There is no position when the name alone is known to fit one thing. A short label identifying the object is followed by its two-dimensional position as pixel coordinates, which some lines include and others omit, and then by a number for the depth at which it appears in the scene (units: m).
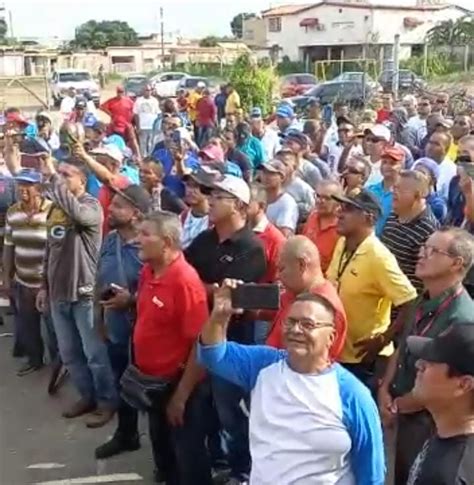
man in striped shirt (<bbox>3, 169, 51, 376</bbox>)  6.23
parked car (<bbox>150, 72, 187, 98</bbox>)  33.96
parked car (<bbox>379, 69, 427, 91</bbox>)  26.39
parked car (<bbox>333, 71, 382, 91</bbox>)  24.44
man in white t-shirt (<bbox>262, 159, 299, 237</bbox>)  6.06
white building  61.34
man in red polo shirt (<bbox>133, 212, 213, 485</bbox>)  4.20
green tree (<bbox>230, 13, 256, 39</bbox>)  93.85
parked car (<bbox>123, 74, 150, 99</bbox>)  30.32
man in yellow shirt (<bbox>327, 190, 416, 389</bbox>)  4.34
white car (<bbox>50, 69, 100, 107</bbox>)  32.84
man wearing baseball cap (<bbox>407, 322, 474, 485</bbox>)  2.37
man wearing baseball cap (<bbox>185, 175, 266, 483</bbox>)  4.49
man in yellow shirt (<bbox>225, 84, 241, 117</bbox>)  16.76
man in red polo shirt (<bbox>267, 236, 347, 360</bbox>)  3.69
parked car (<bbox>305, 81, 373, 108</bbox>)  24.20
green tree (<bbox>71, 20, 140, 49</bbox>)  79.06
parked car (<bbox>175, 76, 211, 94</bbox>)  31.79
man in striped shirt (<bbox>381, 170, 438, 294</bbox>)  5.01
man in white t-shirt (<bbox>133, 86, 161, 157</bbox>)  16.19
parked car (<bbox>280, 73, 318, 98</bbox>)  30.30
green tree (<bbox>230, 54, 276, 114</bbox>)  20.84
